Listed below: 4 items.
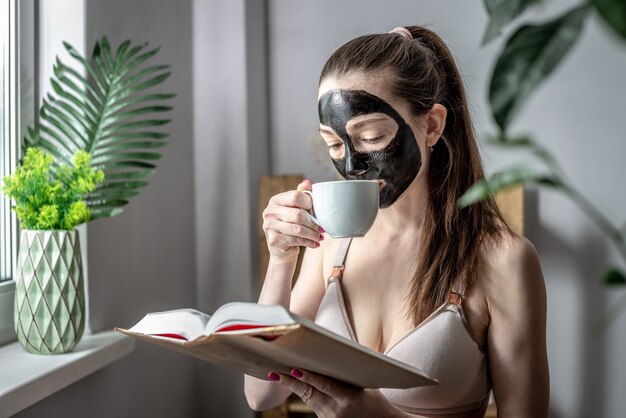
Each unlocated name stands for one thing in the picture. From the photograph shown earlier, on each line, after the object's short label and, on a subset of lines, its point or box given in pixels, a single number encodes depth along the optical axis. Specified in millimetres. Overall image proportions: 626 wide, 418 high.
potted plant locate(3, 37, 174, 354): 1369
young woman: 1197
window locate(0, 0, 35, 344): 1554
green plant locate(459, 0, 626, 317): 335
